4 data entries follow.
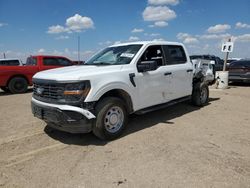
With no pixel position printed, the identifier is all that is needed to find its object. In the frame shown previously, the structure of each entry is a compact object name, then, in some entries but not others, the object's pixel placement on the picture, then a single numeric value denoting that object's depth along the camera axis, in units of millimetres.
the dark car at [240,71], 9905
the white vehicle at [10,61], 13601
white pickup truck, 3266
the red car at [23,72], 8435
